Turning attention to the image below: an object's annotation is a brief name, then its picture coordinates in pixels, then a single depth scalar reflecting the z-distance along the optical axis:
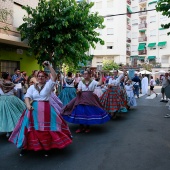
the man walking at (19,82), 10.60
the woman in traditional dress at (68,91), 10.23
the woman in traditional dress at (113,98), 8.77
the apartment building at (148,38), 48.34
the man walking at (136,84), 17.67
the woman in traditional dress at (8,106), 6.10
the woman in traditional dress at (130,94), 11.79
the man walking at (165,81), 14.11
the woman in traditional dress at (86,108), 6.59
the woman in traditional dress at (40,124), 4.70
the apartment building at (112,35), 49.03
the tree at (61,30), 11.70
